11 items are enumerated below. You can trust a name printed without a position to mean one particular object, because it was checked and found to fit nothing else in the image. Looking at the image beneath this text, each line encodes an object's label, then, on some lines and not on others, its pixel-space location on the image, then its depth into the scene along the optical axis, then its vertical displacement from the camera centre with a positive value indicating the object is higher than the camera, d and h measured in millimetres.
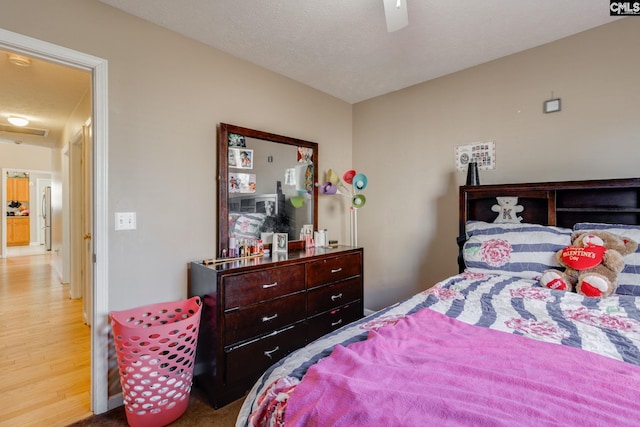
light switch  1879 -25
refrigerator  7793 +51
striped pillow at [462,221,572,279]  1850 -237
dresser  1876 -680
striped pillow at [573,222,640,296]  1583 -324
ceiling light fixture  3713 +1220
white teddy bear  2328 +22
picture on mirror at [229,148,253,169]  2373 +460
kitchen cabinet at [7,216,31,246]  7865 -340
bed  686 -444
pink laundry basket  1631 -842
